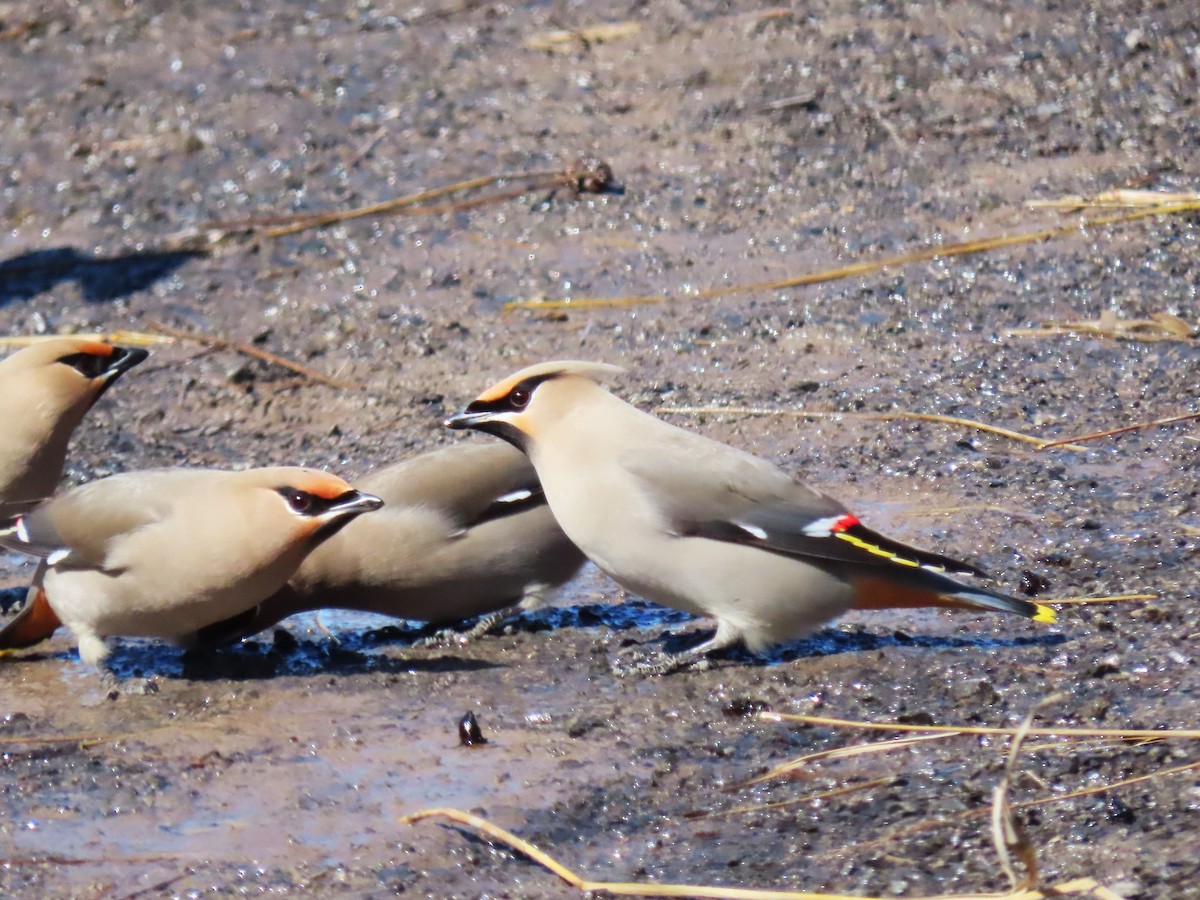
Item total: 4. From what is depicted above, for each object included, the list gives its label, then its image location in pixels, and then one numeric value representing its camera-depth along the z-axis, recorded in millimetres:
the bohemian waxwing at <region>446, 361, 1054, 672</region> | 8711
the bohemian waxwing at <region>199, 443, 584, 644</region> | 9531
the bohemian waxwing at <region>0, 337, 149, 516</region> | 10594
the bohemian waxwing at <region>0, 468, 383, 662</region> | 8711
